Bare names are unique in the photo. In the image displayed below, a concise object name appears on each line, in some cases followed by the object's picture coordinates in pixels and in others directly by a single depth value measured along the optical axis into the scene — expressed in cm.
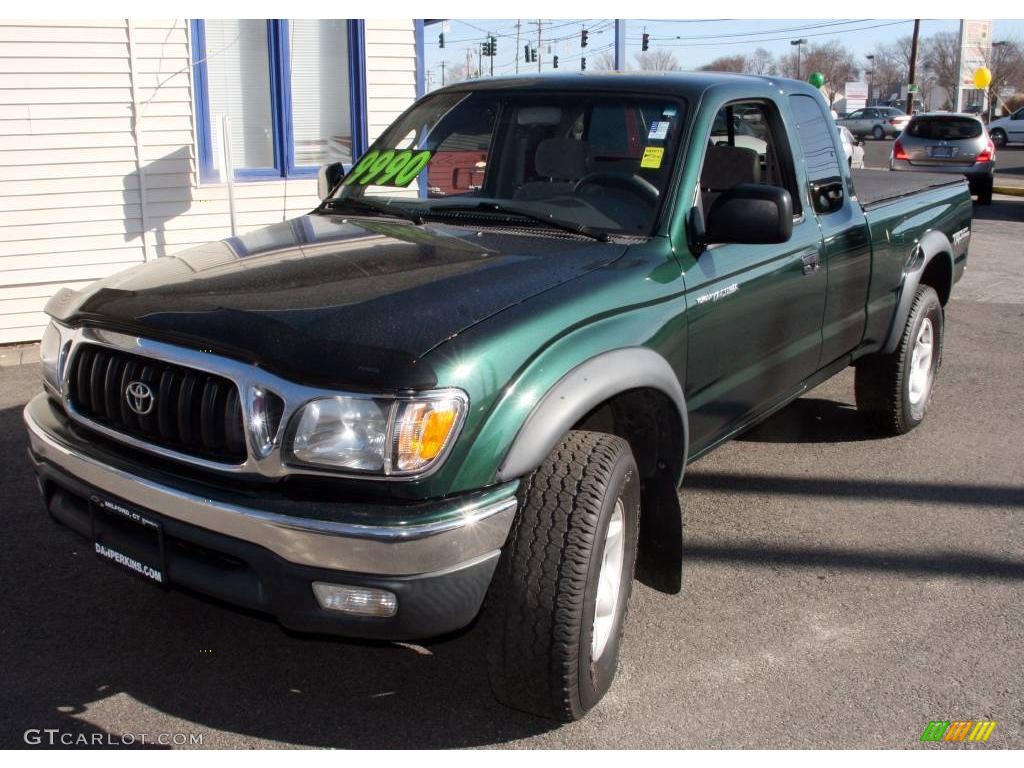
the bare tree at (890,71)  9489
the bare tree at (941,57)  7375
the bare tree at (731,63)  6048
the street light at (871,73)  10112
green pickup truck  270
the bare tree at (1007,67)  6469
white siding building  776
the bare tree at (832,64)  8084
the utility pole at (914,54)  4505
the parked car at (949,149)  1903
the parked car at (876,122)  4869
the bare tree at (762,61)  7175
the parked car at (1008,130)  3975
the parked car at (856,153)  1981
